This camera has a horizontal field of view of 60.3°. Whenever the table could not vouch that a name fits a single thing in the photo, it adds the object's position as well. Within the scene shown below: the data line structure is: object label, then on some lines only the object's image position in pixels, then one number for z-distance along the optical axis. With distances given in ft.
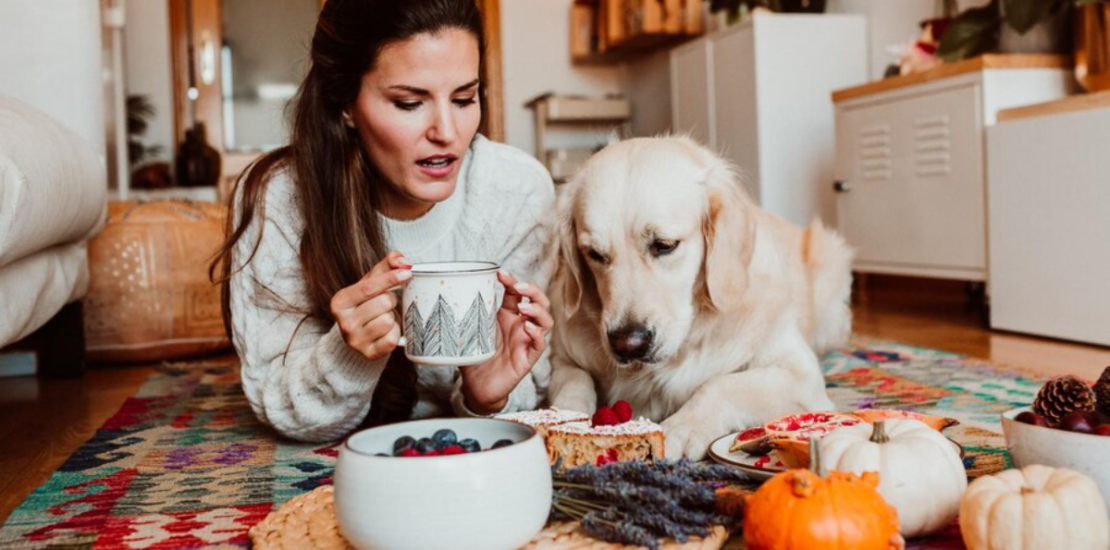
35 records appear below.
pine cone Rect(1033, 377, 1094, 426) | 3.67
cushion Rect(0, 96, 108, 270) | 4.79
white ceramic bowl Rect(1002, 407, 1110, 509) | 3.34
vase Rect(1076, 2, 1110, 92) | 9.23
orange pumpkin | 2.97
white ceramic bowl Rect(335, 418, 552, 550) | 2.89
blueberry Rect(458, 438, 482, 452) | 3.21
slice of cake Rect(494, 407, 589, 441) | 4.36
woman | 4.86
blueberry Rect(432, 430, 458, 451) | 3.22
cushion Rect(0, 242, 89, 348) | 5.51
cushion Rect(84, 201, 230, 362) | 9.69
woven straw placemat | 3.29
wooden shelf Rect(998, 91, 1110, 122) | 8.30
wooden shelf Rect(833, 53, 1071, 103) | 9.92
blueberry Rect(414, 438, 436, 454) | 3.12
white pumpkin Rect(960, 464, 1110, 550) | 2.97
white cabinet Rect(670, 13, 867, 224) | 14.14
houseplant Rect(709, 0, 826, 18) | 14.52
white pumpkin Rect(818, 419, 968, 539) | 3.40
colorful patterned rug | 3.98
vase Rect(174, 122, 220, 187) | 20.67
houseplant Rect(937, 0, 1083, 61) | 9.91
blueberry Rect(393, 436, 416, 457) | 3.21
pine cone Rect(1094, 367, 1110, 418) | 3.68
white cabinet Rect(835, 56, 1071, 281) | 10.04
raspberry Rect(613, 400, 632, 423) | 4.52
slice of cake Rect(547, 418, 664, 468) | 4.17
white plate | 4.00
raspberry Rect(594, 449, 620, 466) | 4.16
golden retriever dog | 5.07
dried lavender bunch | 3.26
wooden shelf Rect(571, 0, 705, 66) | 18.12
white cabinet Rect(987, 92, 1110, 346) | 8.40
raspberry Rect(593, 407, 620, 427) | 4.41
